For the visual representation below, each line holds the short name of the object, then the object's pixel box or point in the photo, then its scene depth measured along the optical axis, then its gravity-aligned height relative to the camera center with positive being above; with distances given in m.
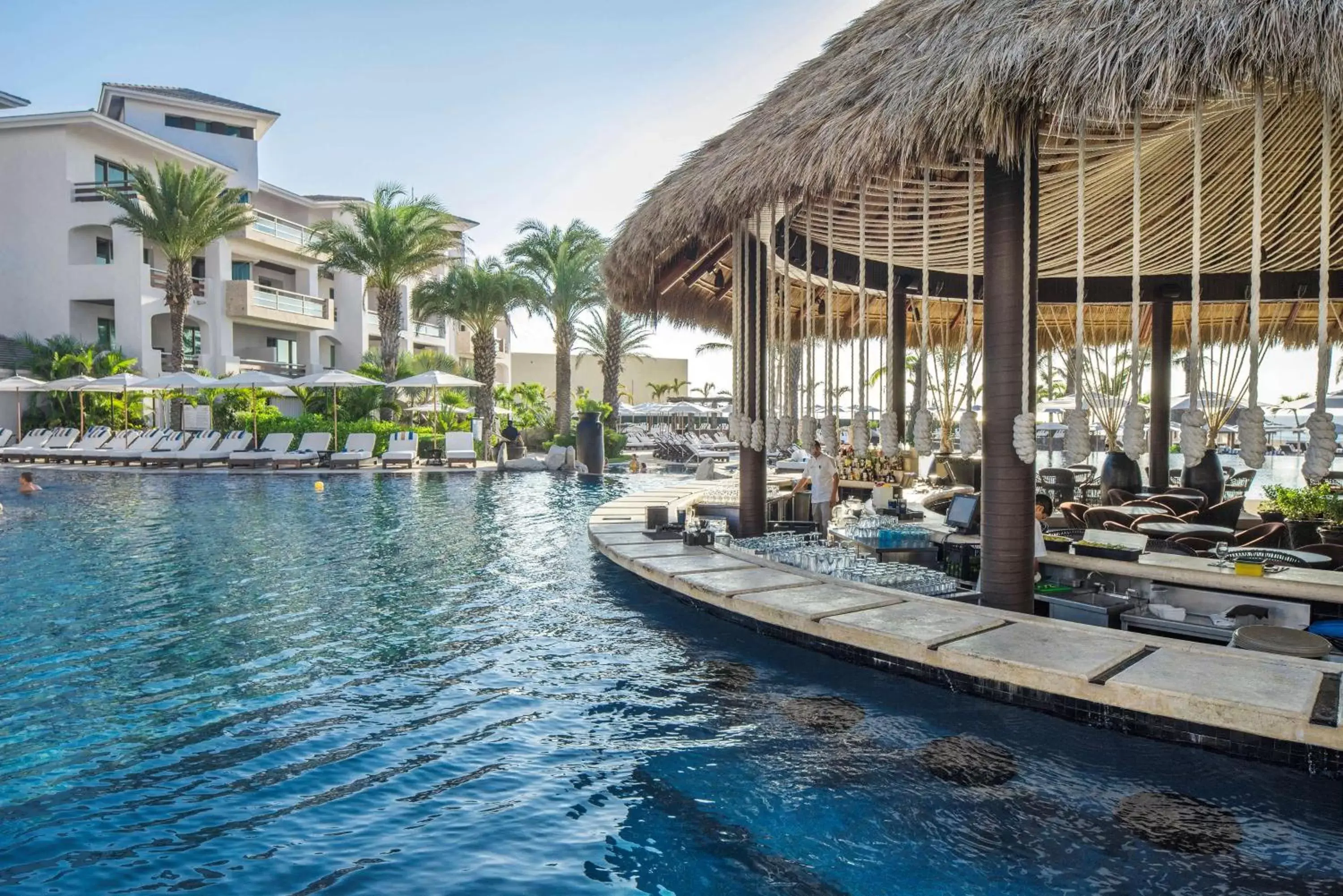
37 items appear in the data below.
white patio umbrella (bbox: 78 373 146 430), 24.34 +1.35
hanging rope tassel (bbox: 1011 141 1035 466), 5.79 +0.17
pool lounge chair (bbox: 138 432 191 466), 23.38 -0.55
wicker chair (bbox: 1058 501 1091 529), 9.57 -1.01
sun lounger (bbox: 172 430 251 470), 23.41 -0.53
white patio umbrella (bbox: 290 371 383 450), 24.06 +1.41
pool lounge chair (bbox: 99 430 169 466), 23.89 -0.55
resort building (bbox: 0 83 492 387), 29.36 +6.77
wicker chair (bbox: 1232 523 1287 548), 8.20 -1.11
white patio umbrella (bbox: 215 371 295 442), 23.75 +1.40
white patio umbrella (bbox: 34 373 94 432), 24.02 +1.32
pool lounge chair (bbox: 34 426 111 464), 24.23 -0.47
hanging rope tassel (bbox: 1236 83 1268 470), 4.78 +0.25
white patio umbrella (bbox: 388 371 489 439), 24.78 +1.40
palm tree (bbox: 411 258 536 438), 28.70 +4.39
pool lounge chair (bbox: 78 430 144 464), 24.14 -0.40
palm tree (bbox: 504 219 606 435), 28.08 +5.08
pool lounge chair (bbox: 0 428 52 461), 24.86 -0.39
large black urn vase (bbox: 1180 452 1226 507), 11.45 -0.74
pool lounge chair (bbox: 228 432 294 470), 23.33 -0.64
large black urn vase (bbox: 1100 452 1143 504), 12.04 -0.73
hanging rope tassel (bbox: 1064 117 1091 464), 5.55 +0.01
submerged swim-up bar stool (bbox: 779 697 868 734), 5.17 -1.80
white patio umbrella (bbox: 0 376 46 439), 24.88 +1.38
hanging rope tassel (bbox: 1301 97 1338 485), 4.65 +0.18
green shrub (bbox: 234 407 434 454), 26.11 +0.10
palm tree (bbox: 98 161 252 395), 26.69 +6.76
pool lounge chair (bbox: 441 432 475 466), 23.59 -0.56
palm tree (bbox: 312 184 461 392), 27.06 +5.95
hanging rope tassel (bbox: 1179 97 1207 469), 4.91 +0.07
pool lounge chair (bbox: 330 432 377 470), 23.19 -0.61
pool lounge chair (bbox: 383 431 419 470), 23.33 -0.57
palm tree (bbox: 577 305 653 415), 28.17 +3.20
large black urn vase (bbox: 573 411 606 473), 23.14 -0.44
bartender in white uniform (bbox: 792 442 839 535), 10.56 -0.73
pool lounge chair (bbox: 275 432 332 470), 23.17 -0.60
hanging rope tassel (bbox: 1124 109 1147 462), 5.26 +0.10
